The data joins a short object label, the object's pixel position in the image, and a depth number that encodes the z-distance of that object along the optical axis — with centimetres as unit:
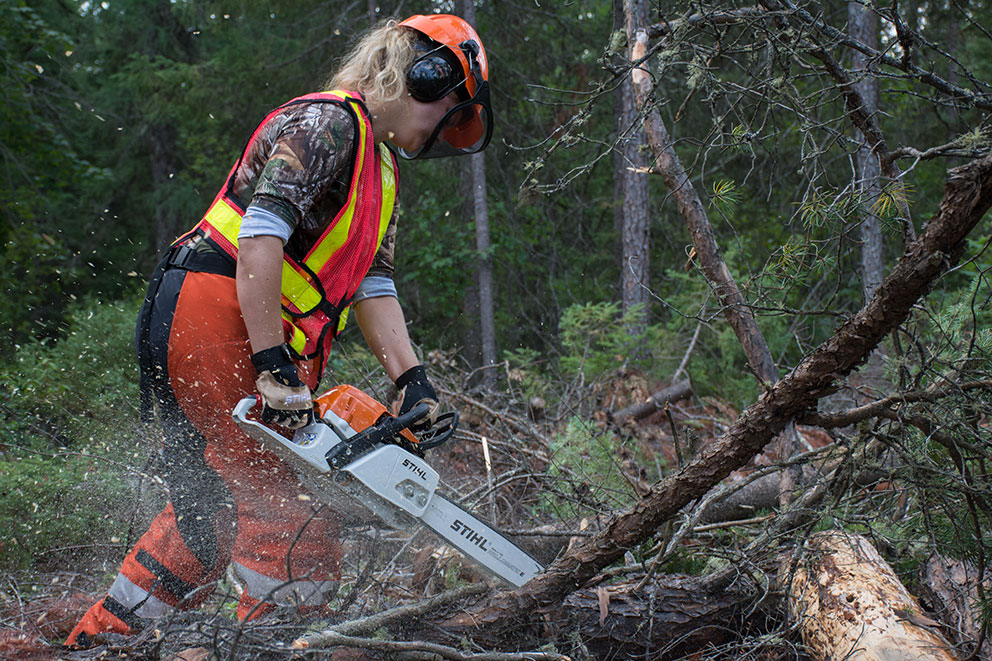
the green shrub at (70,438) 364
